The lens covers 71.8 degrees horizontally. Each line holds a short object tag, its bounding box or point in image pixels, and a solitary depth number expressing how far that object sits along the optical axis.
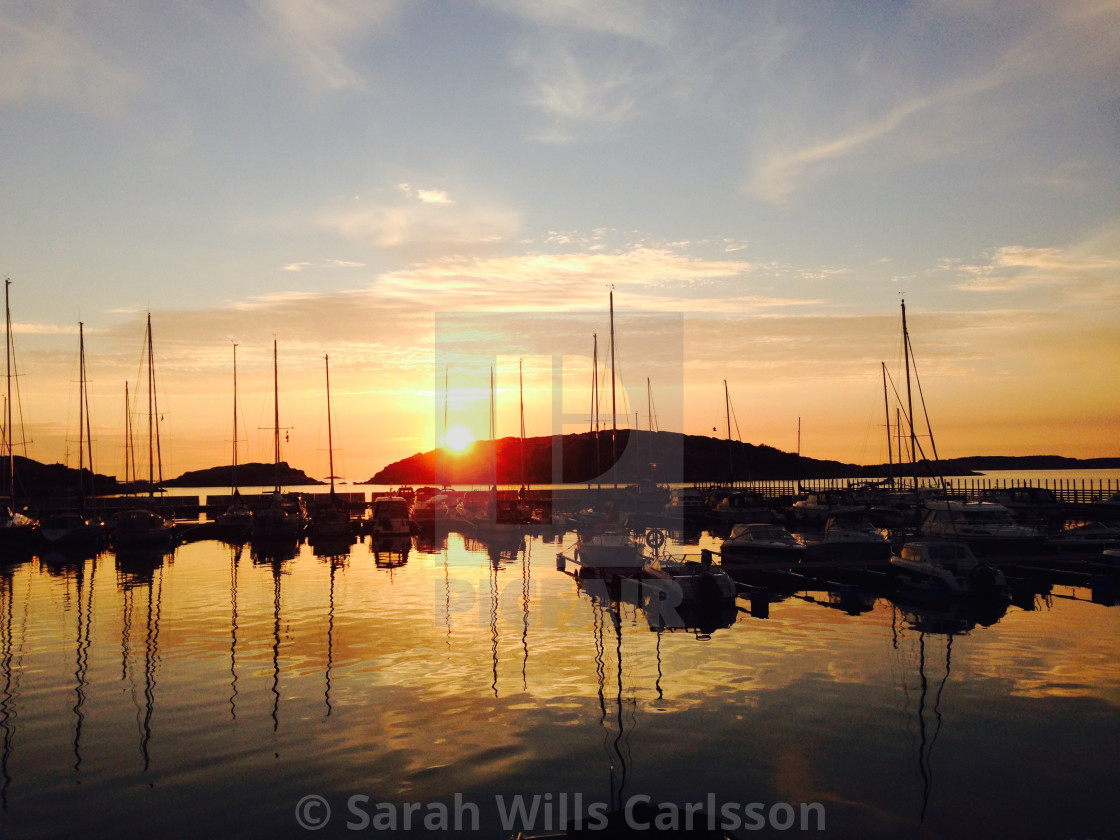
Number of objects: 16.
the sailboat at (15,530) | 61.62
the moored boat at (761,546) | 49.97
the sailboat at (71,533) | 65.31
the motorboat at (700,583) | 34.56
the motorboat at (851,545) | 49.50
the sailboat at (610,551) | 43.38
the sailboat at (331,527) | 73.62
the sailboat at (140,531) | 65.44
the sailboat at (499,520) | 71.56
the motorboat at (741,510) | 80.56
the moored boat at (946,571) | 36.44
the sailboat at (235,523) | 77.19
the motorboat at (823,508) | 83.12
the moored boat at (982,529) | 50.62
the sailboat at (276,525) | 70.00
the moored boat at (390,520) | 76.38
